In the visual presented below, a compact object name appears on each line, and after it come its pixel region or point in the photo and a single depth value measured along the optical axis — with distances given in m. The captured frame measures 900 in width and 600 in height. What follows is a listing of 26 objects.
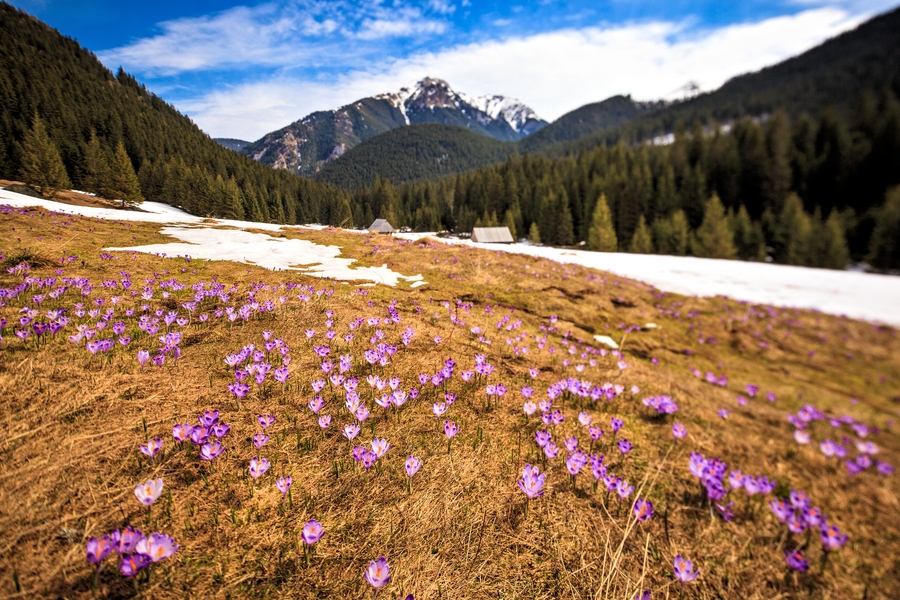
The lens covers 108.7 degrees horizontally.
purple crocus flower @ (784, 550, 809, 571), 2.13
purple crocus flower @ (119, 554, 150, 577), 1.25
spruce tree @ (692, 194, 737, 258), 33.16
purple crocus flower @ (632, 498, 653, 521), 2.13
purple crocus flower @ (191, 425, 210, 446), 1.99
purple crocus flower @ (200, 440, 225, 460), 2.00
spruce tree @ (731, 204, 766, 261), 32.34
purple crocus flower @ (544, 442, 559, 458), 2.53
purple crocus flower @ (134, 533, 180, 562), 1.37
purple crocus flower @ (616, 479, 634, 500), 2.32
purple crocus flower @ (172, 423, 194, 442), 2.11
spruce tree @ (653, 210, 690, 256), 40.09
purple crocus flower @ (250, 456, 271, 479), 1.99
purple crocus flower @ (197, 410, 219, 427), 2.11
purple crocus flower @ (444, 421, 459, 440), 2.60
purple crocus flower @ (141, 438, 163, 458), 1.94
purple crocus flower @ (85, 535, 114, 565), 1.25
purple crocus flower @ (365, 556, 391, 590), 1.39
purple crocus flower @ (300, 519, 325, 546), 1.55
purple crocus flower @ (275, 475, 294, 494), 1.90
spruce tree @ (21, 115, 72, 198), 33.80
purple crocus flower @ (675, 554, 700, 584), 1.82
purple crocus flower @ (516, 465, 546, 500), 2.10
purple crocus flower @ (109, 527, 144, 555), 1.32
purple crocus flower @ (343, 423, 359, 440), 2.36
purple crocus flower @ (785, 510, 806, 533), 2.40
